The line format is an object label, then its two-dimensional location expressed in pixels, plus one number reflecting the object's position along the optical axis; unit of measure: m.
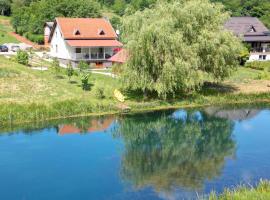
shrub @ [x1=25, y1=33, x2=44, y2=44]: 78.50
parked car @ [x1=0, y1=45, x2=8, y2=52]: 67.00
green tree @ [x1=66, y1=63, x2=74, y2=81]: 46.59
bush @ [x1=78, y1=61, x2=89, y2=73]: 51.06
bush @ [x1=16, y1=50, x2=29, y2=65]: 53.25
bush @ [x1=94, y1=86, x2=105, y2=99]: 41.44
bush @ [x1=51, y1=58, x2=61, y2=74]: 48.34
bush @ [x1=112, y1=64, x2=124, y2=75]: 43.45
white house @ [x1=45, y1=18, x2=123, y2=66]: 58.53
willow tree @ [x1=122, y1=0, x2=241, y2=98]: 40.53
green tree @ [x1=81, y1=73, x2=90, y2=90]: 43.84
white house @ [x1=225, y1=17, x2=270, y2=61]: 69.25
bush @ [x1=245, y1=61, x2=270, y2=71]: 61.12
